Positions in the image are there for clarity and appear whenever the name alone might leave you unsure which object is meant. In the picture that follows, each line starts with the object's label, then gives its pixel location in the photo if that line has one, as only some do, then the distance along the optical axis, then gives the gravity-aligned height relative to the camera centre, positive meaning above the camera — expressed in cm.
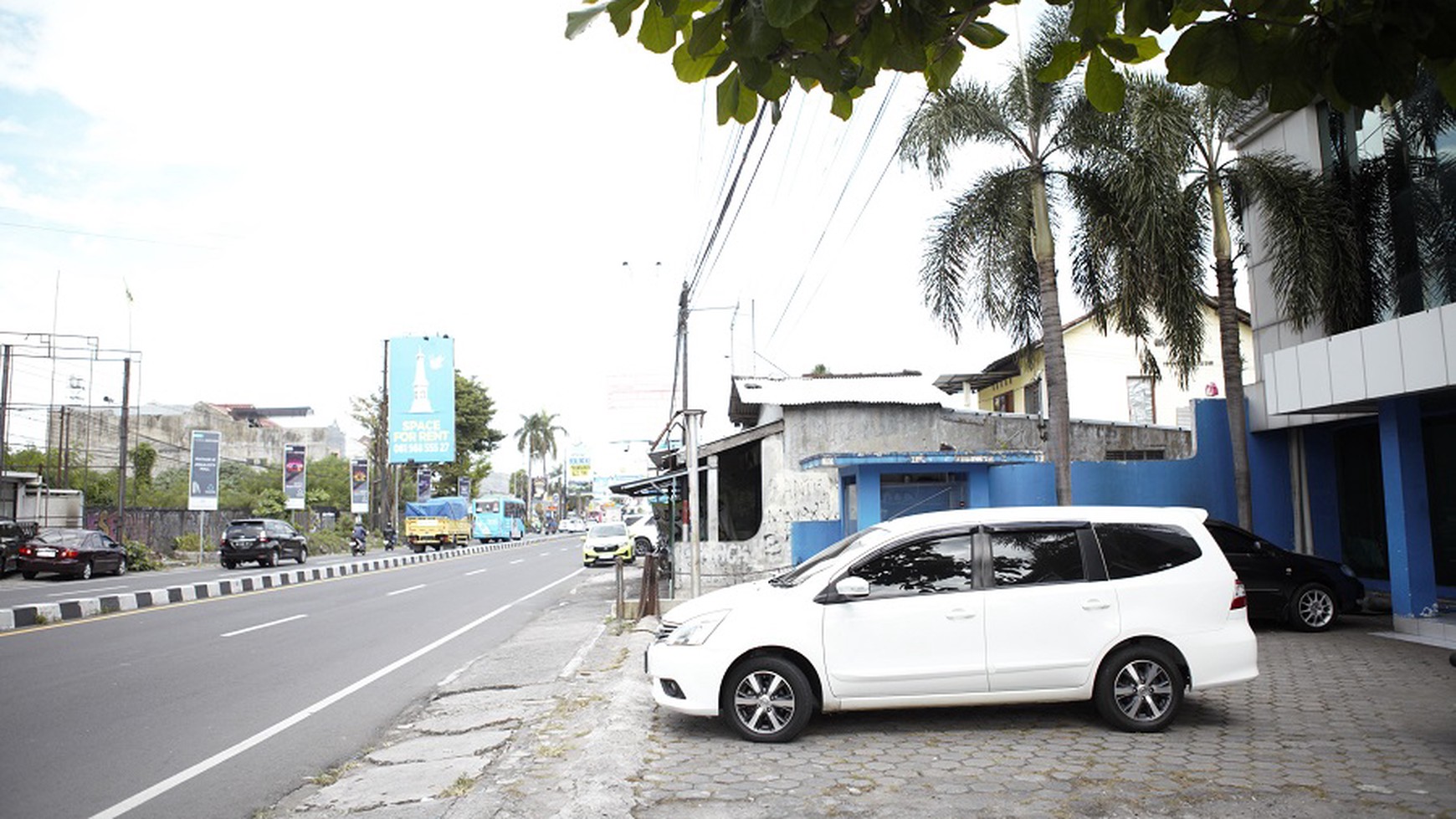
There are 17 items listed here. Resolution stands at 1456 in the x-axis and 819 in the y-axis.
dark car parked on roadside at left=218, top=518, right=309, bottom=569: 3266 -96
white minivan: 673 -88
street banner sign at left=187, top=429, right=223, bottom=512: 3359 +150
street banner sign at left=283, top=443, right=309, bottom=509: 4097 +163
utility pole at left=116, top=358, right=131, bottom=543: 3503 +272
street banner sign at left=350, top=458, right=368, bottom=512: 4853 +142
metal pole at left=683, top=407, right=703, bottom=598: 1535 +37
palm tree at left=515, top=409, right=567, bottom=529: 11006 +851
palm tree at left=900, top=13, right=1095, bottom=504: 1392 +439
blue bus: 6275 -52
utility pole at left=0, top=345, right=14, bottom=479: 3512 +487
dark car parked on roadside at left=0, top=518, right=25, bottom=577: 2698 -72
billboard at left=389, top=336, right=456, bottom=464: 3922 +453
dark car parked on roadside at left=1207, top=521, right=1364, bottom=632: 1209 -106
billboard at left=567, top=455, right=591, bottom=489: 7550 +321
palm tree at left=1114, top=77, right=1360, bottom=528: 1328 +417
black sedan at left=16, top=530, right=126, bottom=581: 2625 -101
